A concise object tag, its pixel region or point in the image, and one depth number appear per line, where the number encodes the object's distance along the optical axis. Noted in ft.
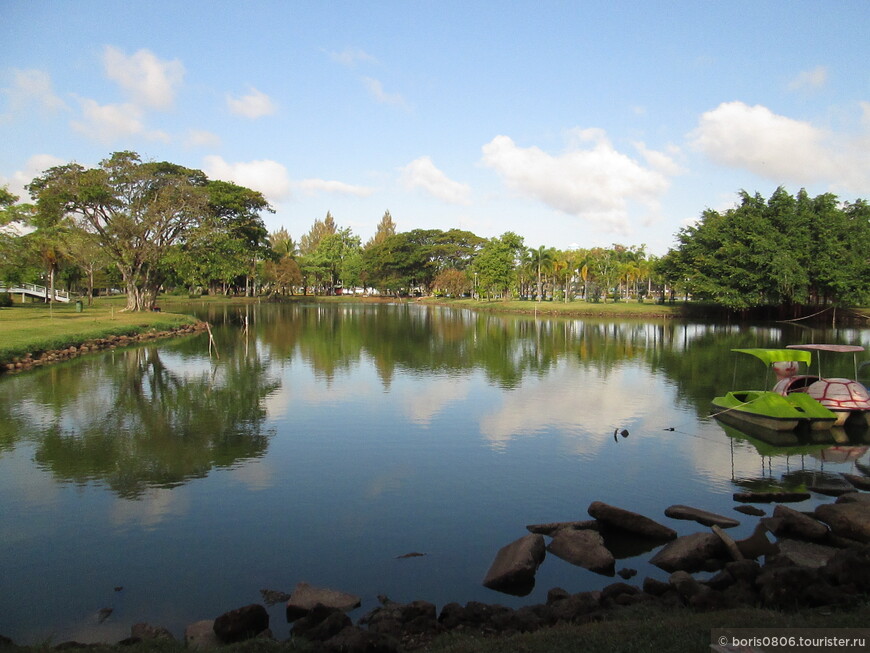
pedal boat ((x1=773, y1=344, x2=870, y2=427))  65.62
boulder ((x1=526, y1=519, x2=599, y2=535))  37.04
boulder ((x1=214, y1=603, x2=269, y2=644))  24.97
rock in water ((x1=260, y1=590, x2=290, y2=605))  29.17
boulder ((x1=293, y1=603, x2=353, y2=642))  23.58
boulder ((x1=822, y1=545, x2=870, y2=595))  25.40
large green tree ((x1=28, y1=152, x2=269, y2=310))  165.89
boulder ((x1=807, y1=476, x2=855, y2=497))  45.29
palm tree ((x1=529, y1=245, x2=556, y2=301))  330.91
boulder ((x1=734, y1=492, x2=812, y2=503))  43.37
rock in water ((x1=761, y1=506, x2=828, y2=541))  35.06
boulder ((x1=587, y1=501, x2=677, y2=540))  36.29
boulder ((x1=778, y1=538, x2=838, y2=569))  31.70
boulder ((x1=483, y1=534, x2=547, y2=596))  30.63
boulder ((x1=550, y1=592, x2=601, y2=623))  24.73
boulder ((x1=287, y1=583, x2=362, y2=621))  27.50
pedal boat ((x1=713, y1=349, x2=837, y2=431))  63.26
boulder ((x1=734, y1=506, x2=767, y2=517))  40.63
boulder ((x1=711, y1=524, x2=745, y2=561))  31.78
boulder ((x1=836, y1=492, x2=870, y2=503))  39.41
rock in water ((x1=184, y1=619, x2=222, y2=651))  24.50
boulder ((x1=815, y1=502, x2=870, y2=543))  34.65
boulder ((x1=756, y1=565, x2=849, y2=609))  23.91
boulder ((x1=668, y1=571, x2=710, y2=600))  25.79
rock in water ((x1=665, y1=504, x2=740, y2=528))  38.11
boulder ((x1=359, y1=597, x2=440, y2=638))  24.48
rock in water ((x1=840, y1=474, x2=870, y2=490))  46.19
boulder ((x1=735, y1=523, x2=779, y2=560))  32.89
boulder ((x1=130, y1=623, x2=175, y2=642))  25.16
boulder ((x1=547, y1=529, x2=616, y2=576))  32.71
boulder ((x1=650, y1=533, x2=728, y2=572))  32.07
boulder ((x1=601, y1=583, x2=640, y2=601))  26.84
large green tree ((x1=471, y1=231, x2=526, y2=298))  323.57
